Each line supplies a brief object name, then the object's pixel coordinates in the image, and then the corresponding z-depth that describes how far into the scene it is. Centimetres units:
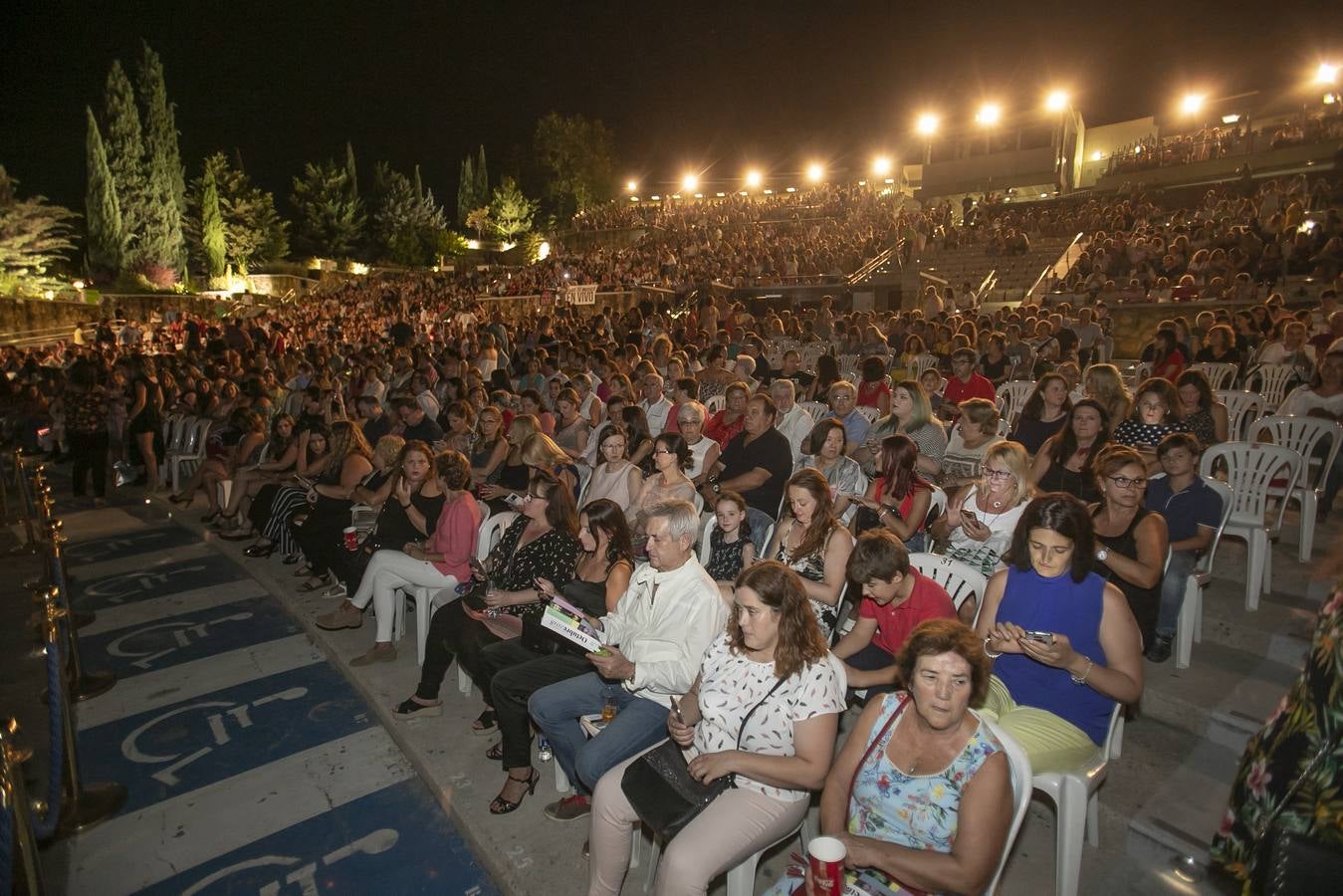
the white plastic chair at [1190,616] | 367
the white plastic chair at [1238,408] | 652
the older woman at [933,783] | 199
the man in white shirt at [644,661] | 299
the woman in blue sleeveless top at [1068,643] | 256
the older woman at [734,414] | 642
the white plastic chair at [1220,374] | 780
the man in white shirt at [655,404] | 755
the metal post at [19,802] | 222
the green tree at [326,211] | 4466
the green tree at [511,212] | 5372
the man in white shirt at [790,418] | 657
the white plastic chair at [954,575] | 351
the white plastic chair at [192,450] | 940
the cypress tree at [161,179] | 3034
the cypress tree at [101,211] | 2867
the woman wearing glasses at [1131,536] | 332
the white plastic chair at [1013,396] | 794
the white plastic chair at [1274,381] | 738
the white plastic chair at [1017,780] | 208
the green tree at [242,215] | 3691
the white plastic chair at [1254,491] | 418
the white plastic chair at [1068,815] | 250
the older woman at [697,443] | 579
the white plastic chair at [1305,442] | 459
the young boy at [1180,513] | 366
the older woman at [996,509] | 368
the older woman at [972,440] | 517
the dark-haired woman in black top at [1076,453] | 461
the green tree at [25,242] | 2341
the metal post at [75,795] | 349
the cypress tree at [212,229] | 3438
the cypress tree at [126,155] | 2988
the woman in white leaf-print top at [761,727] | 238
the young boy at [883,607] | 298
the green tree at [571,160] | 5597
